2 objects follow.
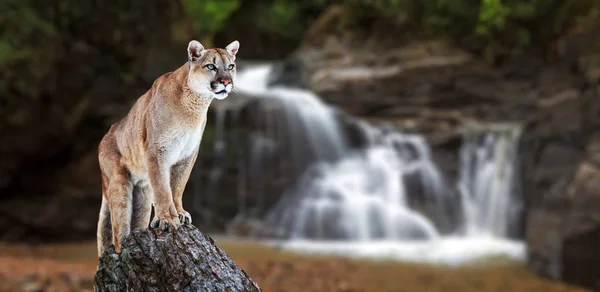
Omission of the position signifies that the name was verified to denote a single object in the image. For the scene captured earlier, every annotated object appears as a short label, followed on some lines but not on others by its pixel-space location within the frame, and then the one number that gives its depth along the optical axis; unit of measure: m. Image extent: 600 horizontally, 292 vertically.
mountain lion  5.17
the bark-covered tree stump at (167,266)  4.98
